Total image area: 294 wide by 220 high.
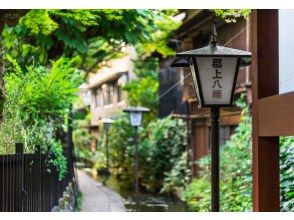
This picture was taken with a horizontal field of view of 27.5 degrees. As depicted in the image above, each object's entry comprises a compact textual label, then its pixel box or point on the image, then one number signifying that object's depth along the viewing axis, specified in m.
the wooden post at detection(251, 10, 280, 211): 4.39
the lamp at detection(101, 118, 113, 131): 14.51
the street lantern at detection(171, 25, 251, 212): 4.18
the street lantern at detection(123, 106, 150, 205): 11.40
